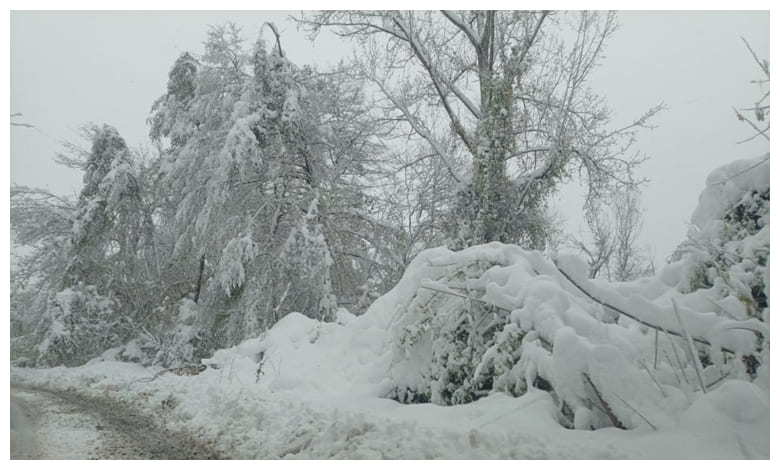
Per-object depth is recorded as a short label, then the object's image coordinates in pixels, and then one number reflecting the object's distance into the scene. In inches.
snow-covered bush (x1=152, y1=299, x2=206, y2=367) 353.4
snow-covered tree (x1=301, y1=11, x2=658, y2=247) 346.0
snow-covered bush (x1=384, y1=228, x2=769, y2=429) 118.4
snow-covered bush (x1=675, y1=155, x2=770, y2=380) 131.6
